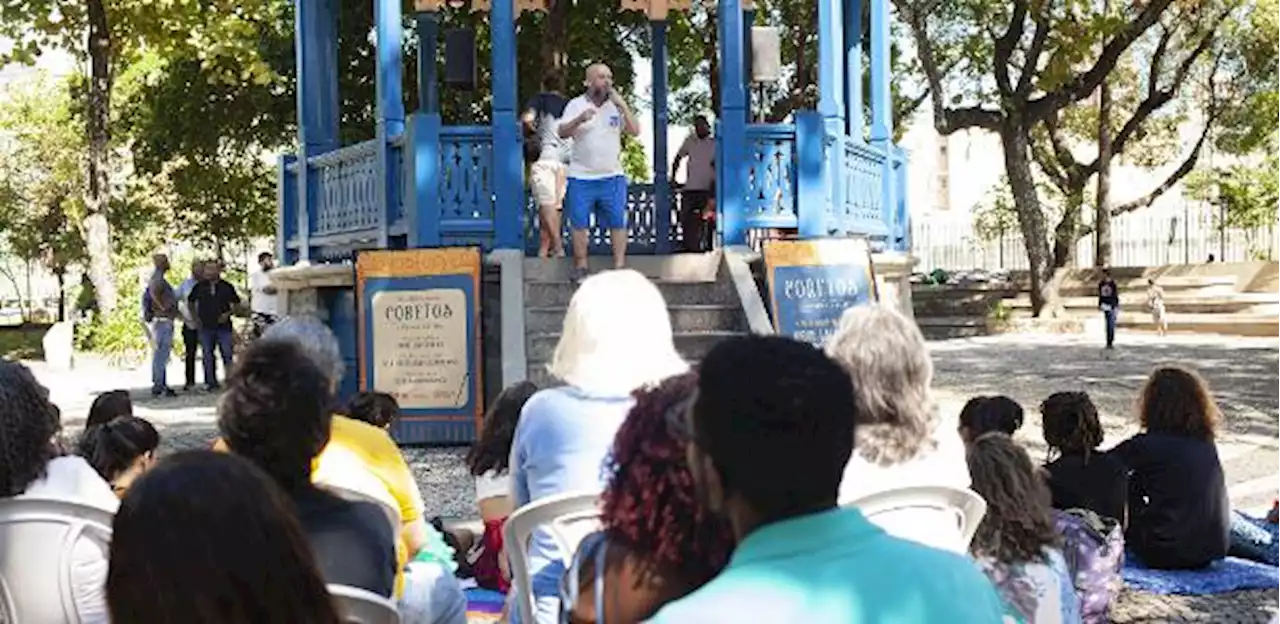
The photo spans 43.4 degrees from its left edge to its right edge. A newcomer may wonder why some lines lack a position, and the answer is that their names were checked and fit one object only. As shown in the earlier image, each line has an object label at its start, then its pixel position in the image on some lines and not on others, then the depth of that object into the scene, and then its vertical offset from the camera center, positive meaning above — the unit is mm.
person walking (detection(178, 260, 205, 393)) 17562 -620
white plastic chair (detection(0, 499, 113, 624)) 3740 -651
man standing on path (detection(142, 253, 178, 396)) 17289 -479
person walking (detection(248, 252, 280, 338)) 17141 -296
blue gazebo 11570 +761
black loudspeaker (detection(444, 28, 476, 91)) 13719 +1810
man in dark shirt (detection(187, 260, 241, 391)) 17375 -387
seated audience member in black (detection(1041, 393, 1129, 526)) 6055 -779
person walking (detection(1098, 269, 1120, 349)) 22516 -600
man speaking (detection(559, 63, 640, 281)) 11484 +791
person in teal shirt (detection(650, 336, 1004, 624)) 2113 -343
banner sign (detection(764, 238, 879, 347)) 11672 -157
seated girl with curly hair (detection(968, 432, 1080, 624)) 4387 -755
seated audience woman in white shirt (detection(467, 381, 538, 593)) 5379 -638
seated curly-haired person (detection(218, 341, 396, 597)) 3197 -362
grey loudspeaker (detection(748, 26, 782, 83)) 14312 +1875
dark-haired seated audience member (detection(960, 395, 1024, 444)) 5785 -562
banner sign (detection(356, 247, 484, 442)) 11438 -480
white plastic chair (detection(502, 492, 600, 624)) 3777 -601
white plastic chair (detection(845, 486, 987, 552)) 3822 -576
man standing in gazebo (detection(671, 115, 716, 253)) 14281 +715
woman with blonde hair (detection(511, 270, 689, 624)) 4051 -294
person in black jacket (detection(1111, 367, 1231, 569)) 6551 -866
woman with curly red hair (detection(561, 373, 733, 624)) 2797 -451
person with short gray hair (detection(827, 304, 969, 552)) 3996 -367
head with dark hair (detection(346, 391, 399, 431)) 6359 -553
